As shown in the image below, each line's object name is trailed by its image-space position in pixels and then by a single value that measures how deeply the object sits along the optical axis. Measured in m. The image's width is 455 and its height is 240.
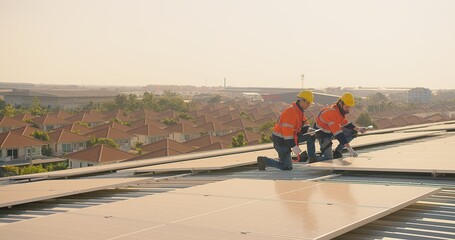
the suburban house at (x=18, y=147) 45.34
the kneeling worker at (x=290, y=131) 10.38
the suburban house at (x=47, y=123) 69.06
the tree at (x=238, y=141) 42.92
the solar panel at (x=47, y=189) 7.63
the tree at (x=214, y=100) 160.82
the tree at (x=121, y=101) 104.81
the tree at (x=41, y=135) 50.91
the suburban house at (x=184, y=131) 61.87
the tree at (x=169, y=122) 72.38
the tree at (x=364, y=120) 64.86
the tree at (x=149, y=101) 107.76
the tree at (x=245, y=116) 82.39
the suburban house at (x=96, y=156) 39.34
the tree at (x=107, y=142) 50.84
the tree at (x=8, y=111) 83.22
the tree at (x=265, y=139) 43.58
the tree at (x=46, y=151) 50.68
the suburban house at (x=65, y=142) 51.50
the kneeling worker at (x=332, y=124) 11.05
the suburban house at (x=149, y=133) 59.59
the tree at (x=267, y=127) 60.51
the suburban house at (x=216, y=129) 65.56
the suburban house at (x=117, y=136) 55.19
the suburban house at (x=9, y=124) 62.38
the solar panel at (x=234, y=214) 4.87
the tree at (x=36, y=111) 87.82
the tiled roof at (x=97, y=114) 80.79
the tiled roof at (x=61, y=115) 79.54
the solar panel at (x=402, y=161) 8.72
